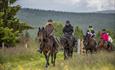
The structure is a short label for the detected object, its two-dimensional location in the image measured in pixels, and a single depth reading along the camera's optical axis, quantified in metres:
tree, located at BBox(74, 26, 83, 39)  118.24
